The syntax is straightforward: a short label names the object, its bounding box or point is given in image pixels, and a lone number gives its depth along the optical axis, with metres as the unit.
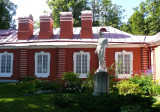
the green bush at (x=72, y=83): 12.55
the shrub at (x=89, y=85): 11.60
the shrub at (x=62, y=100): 8.17
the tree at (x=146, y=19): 26.94
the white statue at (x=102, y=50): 9.98
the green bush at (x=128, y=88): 11.26
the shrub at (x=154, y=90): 11.38
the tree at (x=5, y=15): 27.02
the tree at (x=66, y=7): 28.64
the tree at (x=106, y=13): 31.73
